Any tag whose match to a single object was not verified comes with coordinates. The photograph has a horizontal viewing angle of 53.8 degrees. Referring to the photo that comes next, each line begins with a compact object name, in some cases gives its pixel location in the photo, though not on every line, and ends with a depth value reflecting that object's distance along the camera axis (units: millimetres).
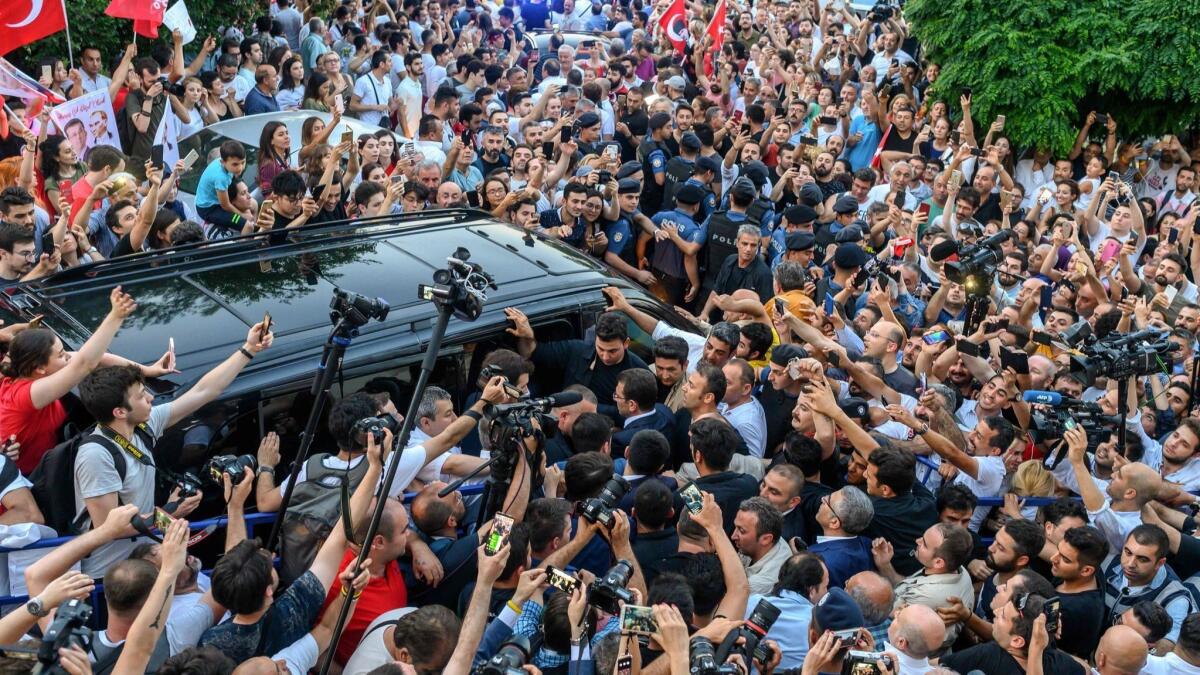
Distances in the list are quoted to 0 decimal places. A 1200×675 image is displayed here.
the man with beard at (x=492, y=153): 10867
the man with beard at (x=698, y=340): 7285
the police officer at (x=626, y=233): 9750
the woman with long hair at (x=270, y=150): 9273
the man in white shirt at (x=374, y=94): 12445
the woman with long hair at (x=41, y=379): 4984
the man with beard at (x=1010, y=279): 9664
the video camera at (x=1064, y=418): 6355
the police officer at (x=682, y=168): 11031
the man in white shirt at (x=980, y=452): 6637
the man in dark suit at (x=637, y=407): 6625
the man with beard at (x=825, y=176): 11688
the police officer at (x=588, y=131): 11756
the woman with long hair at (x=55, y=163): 8219
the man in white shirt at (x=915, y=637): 4699
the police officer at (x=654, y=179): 11469
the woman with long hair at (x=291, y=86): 12023
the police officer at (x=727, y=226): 9422
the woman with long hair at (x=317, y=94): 11711
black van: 5406
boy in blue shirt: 8141
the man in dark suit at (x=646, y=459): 5859
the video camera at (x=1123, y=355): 6730
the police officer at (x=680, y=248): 9664
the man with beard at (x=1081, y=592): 5578
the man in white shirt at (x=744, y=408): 6988
